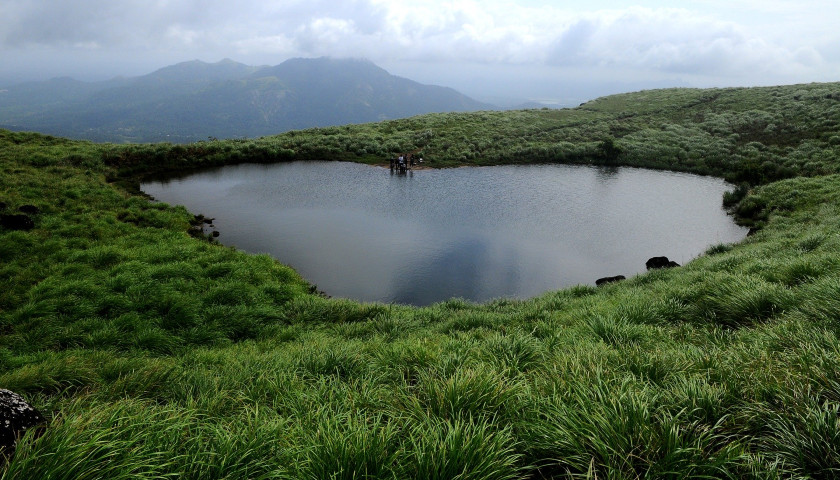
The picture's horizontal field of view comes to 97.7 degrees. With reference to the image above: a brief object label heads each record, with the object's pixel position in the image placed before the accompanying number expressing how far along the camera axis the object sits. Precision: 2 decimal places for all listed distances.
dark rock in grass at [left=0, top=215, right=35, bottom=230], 15.38
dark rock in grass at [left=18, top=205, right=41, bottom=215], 17.09
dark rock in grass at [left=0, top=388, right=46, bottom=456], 3.23
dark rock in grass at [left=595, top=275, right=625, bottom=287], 15.45
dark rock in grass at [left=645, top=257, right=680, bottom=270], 16.59
